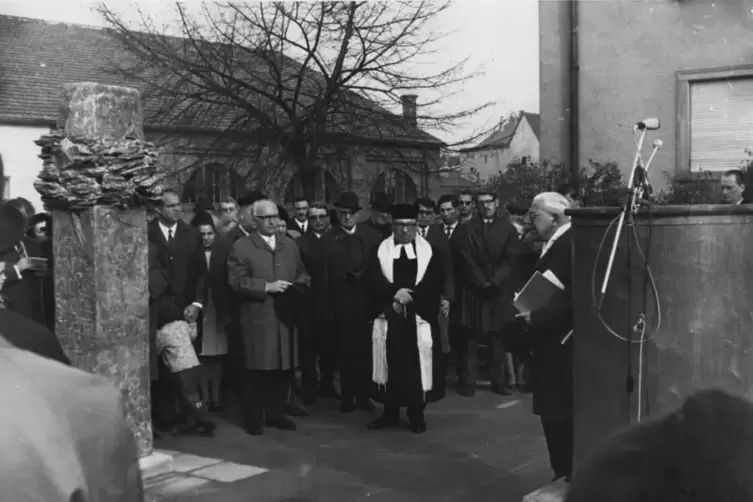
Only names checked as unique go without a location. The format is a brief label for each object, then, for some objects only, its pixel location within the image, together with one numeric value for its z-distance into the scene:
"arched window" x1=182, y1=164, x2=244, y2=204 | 17.42
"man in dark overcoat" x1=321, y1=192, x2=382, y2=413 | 8.91
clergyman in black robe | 7.84
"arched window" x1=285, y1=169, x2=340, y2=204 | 16.50
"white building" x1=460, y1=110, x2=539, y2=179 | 16.81
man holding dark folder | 5.21
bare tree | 15.11
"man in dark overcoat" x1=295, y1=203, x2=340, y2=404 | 9.39
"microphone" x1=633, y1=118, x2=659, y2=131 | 4.30
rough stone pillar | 5.82
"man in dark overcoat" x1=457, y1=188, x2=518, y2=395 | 9.65
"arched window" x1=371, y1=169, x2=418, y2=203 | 18.12
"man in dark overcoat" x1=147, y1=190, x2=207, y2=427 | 7.98
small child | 7.61
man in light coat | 7.87
